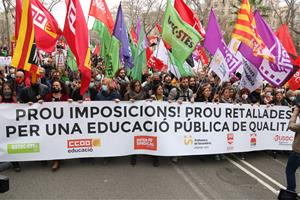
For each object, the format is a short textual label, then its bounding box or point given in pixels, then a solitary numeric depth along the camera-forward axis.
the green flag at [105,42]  8.86
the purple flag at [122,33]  8.02
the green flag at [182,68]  6.79
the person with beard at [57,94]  5.91
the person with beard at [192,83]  8.40
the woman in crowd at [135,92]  6.25
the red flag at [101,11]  8.11
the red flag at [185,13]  7.18
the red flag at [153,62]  9.66
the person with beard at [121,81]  6.96
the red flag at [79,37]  5.68
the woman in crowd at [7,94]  5.97
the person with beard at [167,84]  8.05
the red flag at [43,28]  6.27
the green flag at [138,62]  7.38
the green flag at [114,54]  8.04
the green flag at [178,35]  6.48
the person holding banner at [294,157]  4.25
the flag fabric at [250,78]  7.10
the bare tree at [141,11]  37.96
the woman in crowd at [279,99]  6.80
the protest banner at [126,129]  5.41
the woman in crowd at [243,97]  6.94
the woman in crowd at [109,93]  6.18
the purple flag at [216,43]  6.88
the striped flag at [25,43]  5.46
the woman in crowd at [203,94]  6.55
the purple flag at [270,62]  6.66
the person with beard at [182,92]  6.78
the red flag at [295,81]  7.08
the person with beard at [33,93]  5.91
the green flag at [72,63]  10.13
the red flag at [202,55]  11.22
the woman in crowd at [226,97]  6.75
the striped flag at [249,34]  6.60
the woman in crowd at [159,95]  6.76
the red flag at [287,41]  7.89
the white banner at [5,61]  14.69
